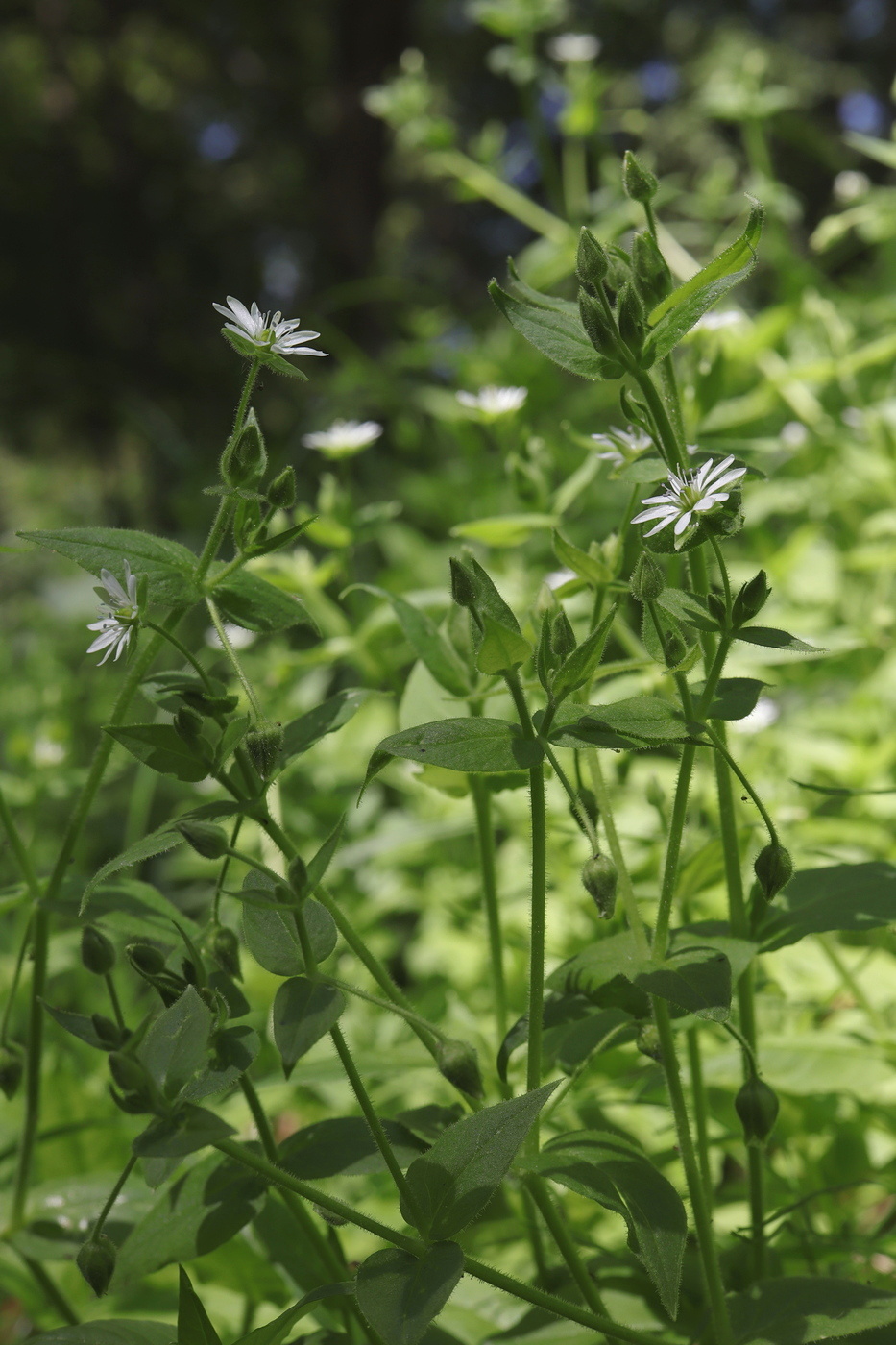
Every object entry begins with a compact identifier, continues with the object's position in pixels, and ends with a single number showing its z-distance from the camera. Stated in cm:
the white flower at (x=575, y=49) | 155
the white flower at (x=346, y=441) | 90
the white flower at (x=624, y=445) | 82
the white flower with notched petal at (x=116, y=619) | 76
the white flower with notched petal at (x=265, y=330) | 77
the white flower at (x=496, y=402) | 91
